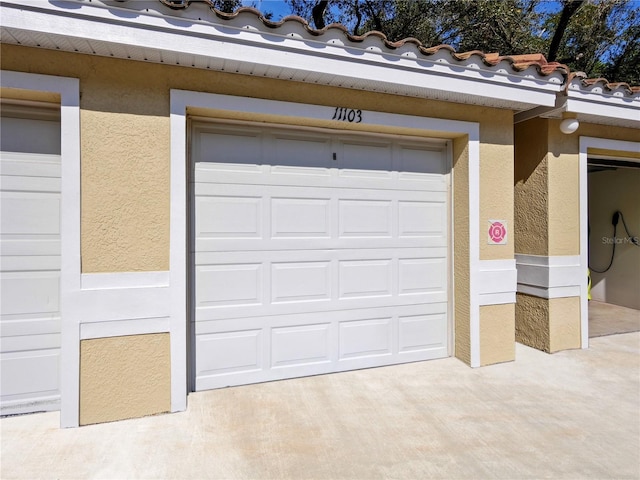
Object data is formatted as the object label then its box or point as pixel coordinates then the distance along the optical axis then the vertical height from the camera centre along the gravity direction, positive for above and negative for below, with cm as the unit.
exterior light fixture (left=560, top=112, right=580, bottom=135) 491 +154
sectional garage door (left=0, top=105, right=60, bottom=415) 333 -17
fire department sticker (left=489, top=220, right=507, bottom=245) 471 +10
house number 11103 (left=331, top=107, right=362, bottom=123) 406 +138
